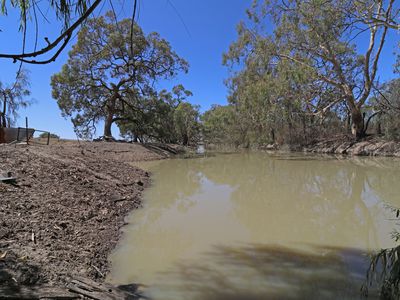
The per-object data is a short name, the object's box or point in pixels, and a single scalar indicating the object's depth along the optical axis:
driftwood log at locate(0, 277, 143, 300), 1.92
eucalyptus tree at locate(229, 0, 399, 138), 14.41
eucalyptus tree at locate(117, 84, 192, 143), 20.92
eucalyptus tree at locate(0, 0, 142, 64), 1.25
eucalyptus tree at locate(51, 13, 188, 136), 17.53
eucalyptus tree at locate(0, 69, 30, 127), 22.36
